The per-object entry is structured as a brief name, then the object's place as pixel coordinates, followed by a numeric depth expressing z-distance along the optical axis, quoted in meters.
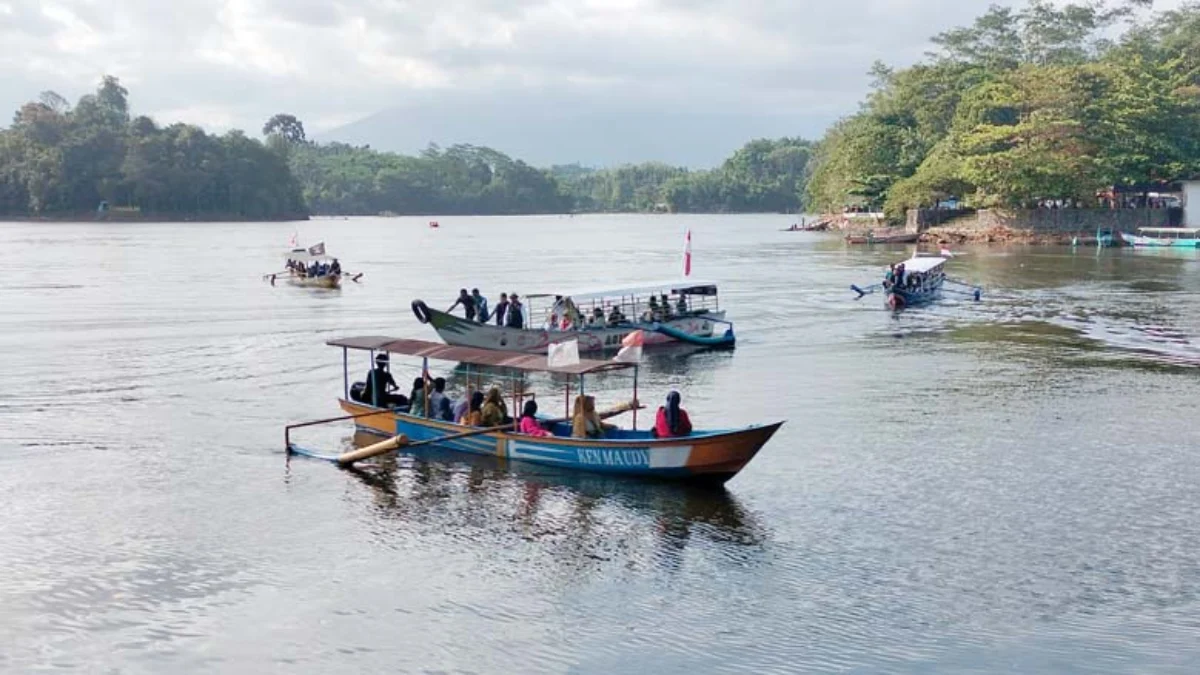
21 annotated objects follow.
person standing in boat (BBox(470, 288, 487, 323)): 40.16
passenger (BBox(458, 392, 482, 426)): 23.62
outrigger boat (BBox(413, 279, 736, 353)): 37.09
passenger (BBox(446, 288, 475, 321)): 39.97
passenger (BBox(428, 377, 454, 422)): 24.50
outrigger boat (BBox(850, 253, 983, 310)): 52.56
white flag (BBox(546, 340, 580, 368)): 22.25
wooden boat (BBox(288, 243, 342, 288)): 64.94
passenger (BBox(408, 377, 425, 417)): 24.86
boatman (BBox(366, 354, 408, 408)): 25.75
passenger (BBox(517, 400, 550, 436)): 22.77
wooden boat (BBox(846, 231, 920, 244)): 105.12
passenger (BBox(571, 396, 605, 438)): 22.22
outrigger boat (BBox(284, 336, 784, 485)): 20.86
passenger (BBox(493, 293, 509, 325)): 38.50
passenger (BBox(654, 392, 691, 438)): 21.42
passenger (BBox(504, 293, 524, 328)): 37.88
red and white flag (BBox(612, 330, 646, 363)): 23.00
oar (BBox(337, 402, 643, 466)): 22.58
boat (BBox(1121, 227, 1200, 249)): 90.50
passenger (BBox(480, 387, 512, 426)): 23.52
